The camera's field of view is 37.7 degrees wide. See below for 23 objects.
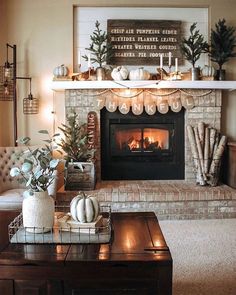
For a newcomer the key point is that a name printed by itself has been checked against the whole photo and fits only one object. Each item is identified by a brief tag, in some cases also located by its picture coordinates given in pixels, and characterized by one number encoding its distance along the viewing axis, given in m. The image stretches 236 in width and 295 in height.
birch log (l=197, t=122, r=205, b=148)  4.70
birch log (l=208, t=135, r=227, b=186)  4.56
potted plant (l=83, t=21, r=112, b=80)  4.61
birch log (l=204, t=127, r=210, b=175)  4.59
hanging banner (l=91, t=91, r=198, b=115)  4.75
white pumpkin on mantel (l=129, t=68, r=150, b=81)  4.54
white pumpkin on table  2.08
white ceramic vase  2.03
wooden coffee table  1.72
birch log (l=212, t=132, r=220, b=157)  4.67
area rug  2.51
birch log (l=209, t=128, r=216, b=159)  4.67
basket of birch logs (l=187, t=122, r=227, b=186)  4.58
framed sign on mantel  4.84
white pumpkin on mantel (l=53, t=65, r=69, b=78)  4.57
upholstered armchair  3.90
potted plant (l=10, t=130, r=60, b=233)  2.03
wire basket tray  1.95
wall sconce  4.69
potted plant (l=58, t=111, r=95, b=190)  4.41
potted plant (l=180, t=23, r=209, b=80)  4.61
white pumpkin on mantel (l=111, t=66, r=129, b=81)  4.52
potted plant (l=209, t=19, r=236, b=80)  4.65
